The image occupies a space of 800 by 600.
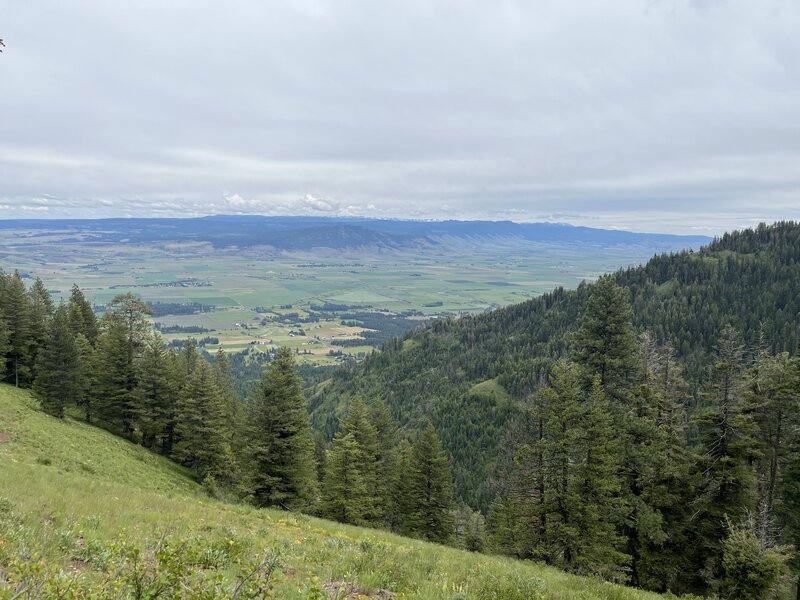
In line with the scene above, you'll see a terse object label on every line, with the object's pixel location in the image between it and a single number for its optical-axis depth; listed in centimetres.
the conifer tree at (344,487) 3272
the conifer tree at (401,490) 3912
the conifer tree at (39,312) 4909
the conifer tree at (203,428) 4103
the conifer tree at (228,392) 5222
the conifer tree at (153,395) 4353
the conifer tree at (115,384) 4403
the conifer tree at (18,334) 4675
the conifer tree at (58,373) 3728
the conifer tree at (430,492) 3784
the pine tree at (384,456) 4166
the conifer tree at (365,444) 3856
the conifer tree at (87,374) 4118
